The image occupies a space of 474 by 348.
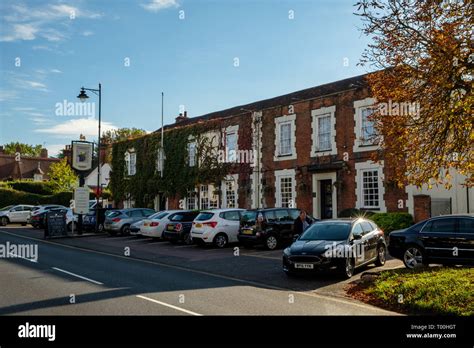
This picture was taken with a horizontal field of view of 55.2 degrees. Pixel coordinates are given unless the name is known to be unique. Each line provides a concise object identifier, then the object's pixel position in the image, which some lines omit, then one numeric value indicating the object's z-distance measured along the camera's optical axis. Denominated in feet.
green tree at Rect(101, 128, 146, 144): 259.90
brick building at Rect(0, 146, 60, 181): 246.06
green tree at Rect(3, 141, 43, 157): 330.87
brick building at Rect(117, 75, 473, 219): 77.82
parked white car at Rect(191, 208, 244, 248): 64.08
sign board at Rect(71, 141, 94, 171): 90.53
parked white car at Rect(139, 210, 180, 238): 75.56
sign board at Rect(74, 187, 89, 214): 86.99
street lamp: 86.74
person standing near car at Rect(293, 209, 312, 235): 52.90
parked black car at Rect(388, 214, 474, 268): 40.26
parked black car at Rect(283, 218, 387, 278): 38.60
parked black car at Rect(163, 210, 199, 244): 70.85
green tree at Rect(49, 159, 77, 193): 202.43
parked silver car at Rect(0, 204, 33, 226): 126.93
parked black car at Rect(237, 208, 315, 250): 60.08
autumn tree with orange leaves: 32.40
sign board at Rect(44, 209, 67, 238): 84.64
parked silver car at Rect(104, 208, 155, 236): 87.40
